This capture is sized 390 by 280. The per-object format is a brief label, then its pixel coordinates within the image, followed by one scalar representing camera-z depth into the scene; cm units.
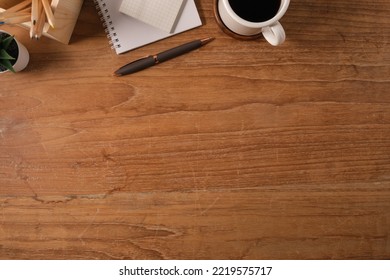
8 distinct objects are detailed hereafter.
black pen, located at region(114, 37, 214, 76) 69
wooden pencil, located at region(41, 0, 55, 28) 62
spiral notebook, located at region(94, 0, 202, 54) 70
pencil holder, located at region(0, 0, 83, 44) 63
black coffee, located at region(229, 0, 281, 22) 64
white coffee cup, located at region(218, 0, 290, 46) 61
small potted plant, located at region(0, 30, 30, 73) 64
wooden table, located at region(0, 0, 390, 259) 70
